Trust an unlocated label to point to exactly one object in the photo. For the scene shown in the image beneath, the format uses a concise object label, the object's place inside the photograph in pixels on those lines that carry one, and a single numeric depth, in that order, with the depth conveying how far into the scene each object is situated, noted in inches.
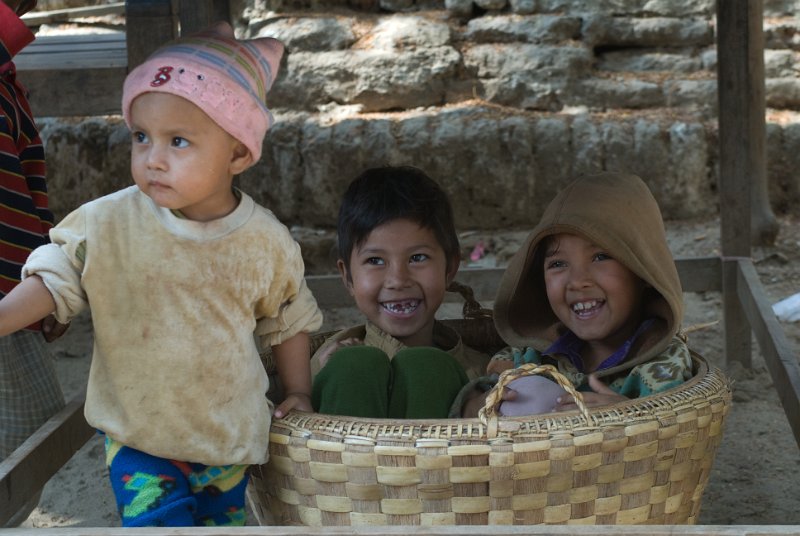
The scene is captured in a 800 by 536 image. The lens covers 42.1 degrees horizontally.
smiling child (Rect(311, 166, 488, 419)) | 99.8
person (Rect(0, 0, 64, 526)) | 91.6
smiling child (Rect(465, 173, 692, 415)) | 84.8
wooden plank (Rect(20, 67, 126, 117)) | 104.2
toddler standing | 67.4
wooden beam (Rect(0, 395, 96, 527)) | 71.4
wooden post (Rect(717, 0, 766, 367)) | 143.9
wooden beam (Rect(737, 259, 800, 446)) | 91.1
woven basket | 66.6
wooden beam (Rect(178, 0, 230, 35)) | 104.9
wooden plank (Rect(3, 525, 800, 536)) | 52.5
